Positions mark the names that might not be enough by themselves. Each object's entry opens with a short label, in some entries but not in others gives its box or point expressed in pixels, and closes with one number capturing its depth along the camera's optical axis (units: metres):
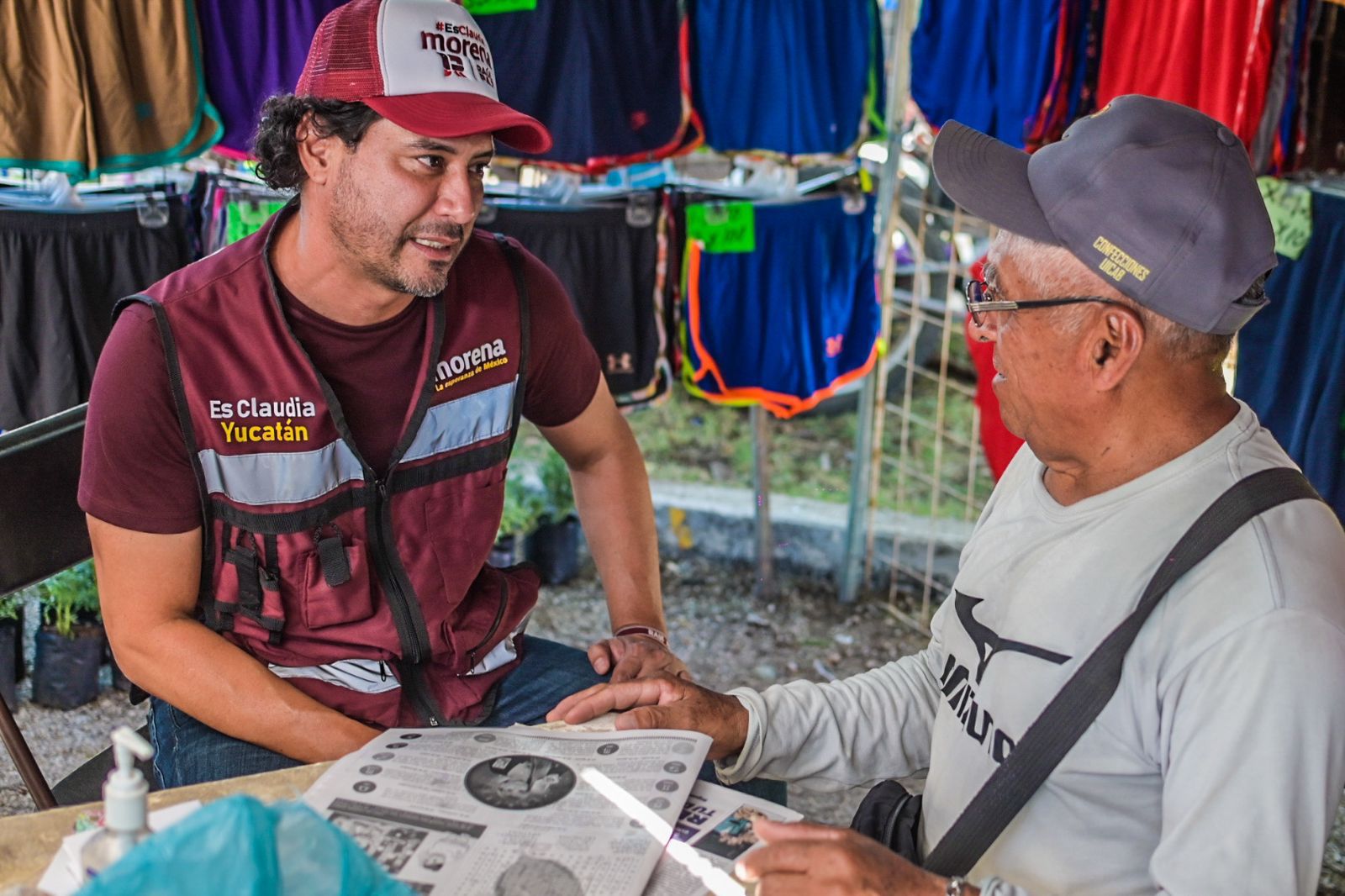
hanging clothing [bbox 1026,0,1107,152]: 3.51
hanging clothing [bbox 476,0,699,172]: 3.62
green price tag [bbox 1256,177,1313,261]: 3.06
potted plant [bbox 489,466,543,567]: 4.49
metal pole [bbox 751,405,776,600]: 4.50
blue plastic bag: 0.96
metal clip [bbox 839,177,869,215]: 4.13
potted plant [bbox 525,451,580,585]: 4.68
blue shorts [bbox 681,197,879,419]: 4.03
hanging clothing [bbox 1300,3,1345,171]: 3.16
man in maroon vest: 1.93
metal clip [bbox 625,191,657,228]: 3.86
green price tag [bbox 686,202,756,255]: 3.94
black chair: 2.09
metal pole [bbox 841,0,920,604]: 4.01
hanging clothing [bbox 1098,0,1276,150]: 3.14
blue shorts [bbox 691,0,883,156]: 3.81
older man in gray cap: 1.28
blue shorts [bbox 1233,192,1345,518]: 3.03
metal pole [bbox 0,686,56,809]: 2.05
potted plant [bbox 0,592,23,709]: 3.69
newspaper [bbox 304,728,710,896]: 1.33
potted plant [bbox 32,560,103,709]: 3.70
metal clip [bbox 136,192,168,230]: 3.45
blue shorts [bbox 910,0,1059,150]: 3.57
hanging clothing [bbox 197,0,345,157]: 3.39
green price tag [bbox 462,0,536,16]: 3.54
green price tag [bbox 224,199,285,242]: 3.50
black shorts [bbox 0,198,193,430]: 3.31
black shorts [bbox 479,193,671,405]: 3.78
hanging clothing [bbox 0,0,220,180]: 3.15
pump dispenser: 1.03
